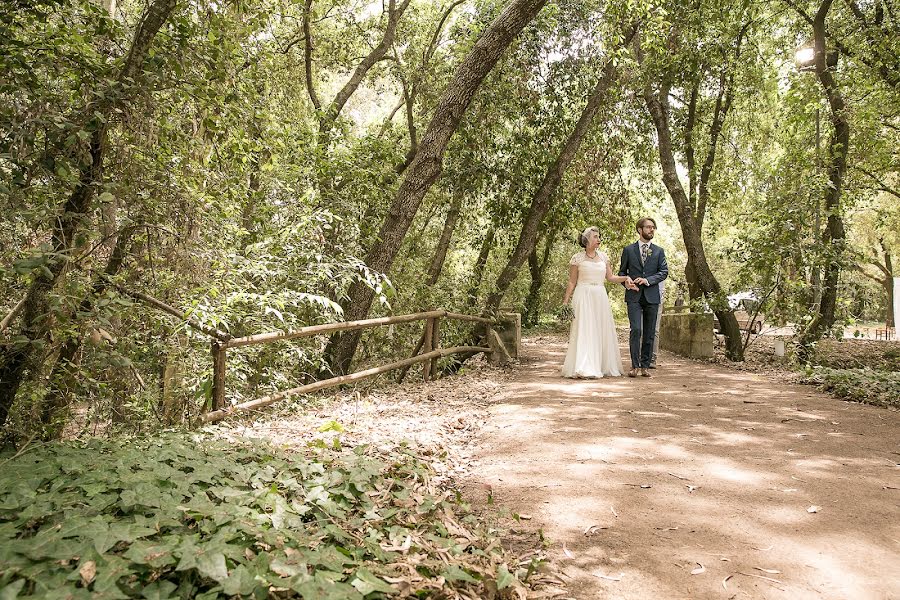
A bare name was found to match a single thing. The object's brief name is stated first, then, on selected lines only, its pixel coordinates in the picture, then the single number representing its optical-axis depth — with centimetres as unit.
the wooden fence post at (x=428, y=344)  916
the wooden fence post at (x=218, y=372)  533
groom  901
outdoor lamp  1080
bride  903
